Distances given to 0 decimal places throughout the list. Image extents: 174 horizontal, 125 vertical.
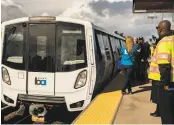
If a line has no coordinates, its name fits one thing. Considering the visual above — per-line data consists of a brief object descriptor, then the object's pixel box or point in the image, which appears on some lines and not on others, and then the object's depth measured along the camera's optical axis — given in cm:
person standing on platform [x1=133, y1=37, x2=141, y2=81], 541
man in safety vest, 263
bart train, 402
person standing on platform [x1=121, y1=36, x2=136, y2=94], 475
